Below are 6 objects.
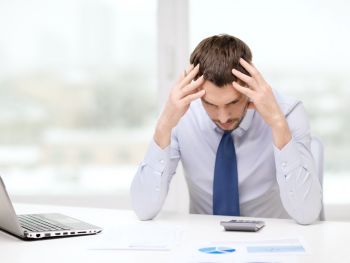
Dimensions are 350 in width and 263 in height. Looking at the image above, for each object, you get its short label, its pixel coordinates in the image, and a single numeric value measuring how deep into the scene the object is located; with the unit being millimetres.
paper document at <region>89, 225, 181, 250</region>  2062
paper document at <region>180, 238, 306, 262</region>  1943
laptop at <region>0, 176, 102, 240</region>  2153
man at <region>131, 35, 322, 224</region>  2409
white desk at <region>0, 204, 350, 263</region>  1973
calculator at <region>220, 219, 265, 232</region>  2203
